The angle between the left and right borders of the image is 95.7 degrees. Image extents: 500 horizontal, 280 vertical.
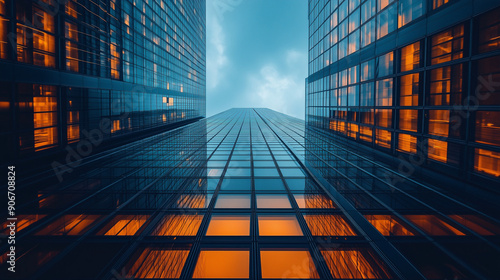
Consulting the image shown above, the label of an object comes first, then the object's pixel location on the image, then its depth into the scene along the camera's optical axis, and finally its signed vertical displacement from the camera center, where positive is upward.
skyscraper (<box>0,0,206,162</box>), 15.50 +4.97
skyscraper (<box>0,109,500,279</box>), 6.47 -3.84
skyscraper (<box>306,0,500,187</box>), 11.86 +3.13
